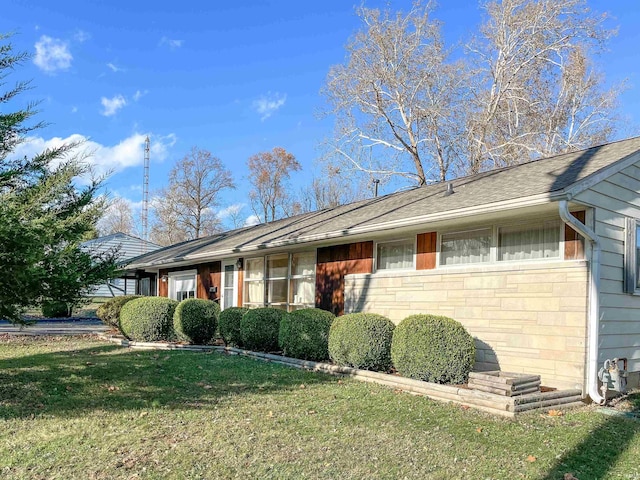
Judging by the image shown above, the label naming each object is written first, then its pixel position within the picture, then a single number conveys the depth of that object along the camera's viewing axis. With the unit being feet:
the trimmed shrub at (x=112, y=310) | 50.16
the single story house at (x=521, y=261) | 21.51
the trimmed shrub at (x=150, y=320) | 40.78
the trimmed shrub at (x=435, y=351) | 22.63
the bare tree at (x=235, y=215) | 139.44
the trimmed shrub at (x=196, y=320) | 38.75
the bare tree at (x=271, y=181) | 125.08
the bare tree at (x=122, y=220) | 161.17
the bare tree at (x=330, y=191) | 83.05
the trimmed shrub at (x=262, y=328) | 33.12
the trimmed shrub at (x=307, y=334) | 29.48
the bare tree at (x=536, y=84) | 69.41
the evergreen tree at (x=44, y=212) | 18.40
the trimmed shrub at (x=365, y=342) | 25.89
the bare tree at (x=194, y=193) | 129.80
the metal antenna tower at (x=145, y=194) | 125.08
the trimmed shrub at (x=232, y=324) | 36.47
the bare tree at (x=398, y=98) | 76.54
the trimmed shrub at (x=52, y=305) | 21.54
